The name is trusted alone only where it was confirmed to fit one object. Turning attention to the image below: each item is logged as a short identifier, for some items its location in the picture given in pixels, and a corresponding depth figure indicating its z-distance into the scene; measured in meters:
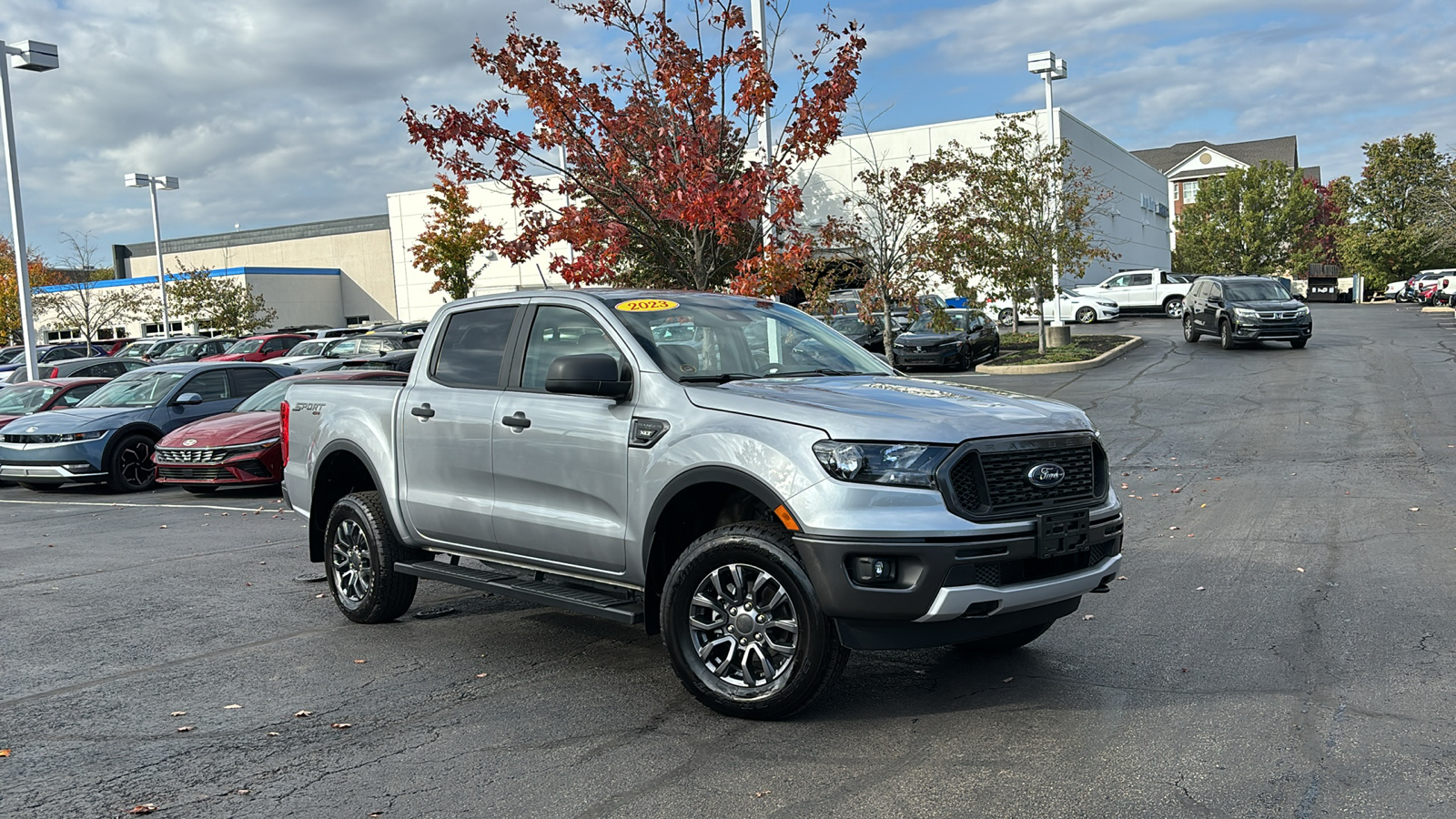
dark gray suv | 26.28
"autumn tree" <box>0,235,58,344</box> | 52.47
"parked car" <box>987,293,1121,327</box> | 40.47
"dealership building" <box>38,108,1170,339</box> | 44.38
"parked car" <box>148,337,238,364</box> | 33.94
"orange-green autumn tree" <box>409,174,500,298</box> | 44.62
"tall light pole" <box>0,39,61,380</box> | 24.06
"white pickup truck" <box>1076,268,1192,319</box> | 42.81
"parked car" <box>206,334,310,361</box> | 32.28
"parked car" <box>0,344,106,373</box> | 33.85
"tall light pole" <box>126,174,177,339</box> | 45.81
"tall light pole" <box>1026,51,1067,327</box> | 33.62
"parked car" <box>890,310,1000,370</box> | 26.38
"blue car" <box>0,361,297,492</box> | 15.02
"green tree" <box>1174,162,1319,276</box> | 64.00
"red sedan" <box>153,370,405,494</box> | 13.62
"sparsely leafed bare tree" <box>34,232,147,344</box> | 53.06
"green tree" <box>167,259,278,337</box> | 51.50
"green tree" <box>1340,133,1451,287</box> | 61.22
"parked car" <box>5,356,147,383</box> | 27.08
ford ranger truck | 4.62
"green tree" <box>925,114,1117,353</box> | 26.48
